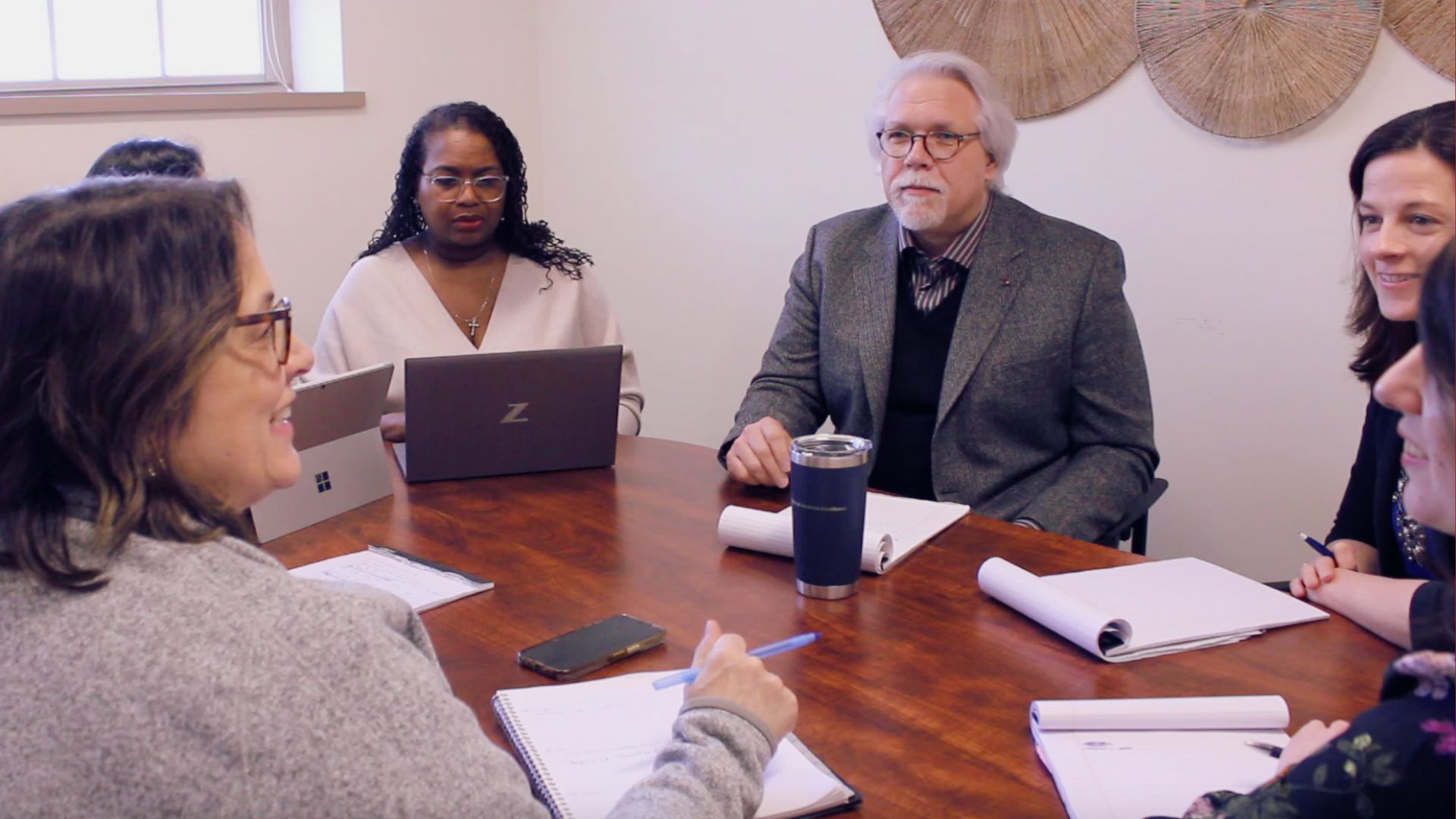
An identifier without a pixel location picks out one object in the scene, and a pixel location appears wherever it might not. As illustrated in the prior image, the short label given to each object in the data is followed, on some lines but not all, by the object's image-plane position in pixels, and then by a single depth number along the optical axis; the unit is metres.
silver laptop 1.79
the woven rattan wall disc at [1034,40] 2.75
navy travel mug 1.47
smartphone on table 1.33
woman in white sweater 2.60
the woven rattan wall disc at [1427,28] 2.28
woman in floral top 0.77
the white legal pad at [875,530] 1.61
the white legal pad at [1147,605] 1.36
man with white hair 2.28
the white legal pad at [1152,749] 1.07
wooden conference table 1.16
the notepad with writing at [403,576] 1.54
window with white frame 3.21
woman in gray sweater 0.82
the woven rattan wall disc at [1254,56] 2.42
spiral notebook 1.07
